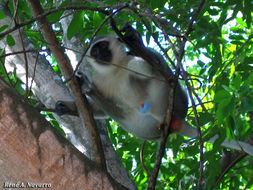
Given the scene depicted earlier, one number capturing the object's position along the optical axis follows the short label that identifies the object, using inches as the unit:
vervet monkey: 275.9
